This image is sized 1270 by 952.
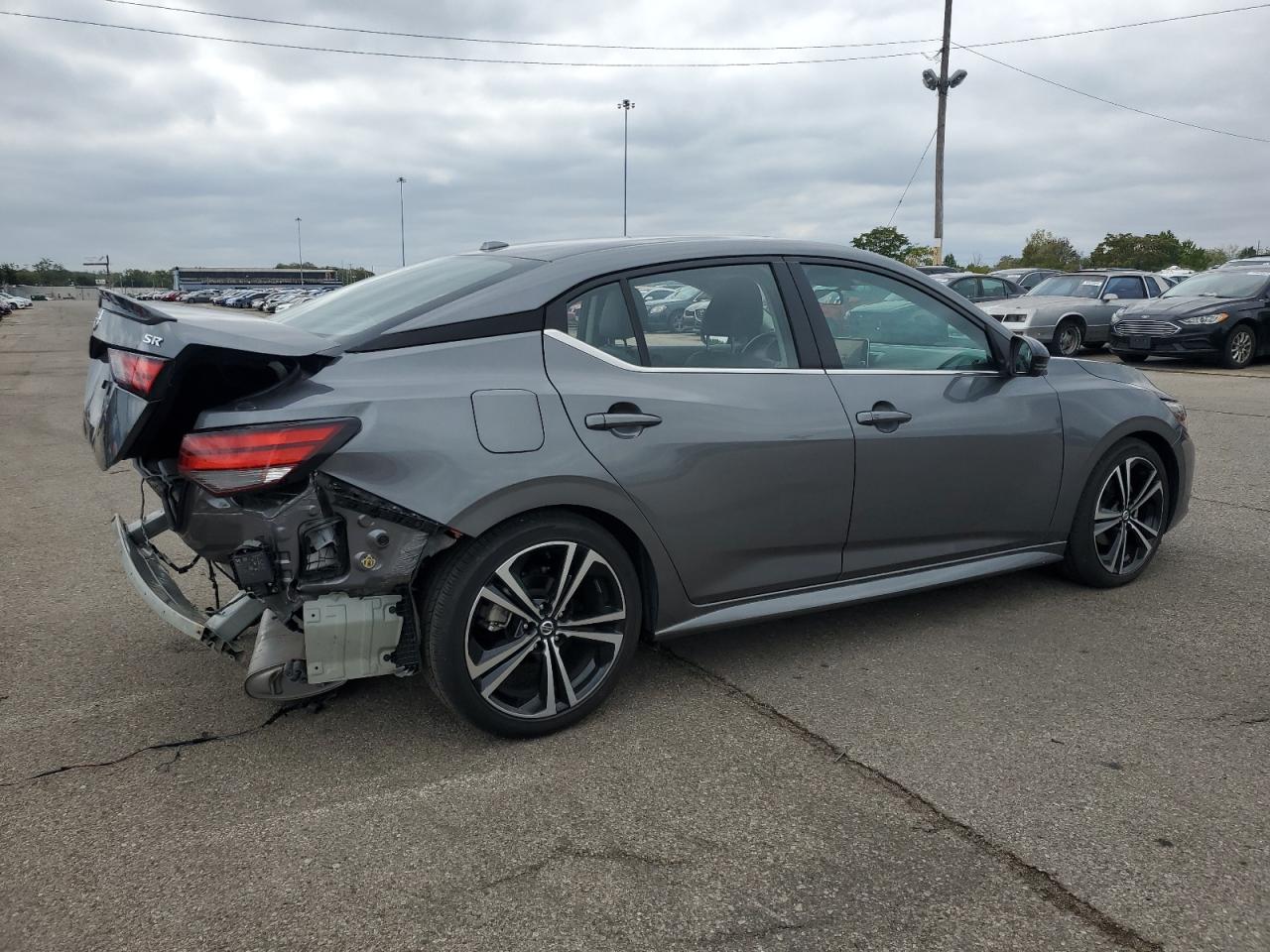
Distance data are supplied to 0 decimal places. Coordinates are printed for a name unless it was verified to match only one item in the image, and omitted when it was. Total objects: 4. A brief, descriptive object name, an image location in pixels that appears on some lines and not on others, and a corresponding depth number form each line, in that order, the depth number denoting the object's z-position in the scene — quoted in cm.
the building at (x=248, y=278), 12825
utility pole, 2950
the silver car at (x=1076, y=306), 1716
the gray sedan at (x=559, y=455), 287
